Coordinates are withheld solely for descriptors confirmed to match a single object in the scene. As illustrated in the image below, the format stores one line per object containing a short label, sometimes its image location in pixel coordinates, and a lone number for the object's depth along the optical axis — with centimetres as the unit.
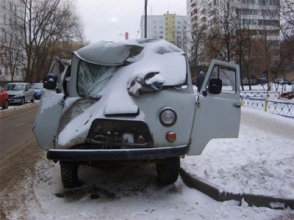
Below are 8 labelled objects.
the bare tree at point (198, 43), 5325
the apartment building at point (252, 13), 2782
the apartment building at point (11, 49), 4528
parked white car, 2672
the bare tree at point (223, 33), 3627
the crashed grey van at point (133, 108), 460
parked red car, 2222
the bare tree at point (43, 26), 4166
